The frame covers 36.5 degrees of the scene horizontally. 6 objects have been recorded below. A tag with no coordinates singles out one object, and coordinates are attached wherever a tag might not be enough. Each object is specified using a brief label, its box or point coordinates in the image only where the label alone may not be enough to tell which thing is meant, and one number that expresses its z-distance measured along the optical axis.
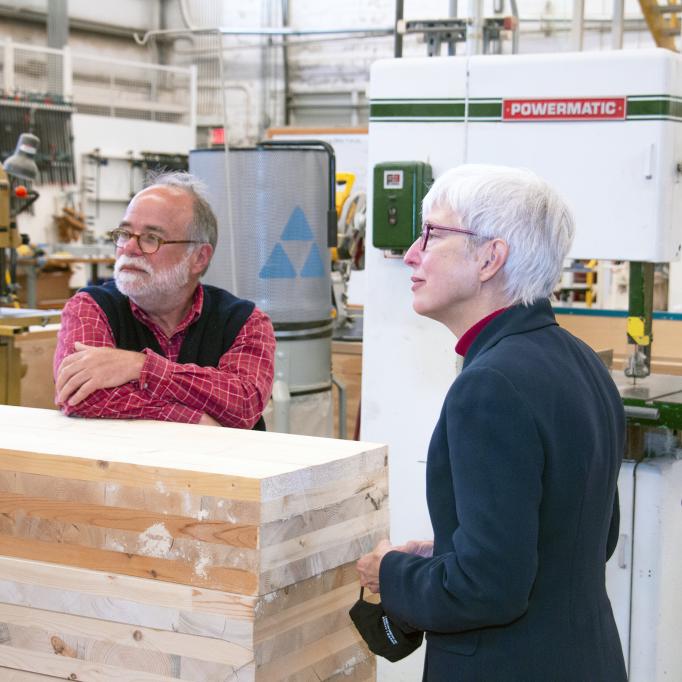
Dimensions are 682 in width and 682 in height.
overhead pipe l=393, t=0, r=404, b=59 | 3.17
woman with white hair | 1.21
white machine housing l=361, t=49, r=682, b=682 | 2.50
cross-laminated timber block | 1.47
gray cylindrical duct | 3.67
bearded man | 1.94
